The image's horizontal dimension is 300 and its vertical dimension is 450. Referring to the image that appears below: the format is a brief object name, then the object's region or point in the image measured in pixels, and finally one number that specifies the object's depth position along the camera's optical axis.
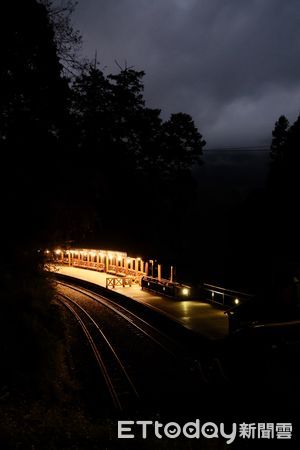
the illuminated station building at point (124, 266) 22.41
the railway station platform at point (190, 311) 15.02
